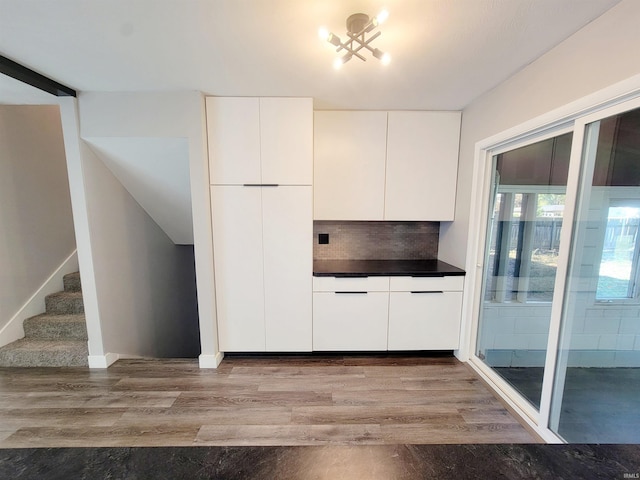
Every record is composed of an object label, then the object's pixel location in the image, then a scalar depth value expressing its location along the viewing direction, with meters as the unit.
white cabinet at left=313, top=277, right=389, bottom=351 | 2.44
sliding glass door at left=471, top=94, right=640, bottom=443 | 1.36
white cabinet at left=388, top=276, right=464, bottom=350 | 2.45
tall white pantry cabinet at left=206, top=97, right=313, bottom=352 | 2.24
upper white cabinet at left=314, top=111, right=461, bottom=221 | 2.50
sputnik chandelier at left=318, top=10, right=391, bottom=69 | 1.28
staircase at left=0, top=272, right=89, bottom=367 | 2.39
